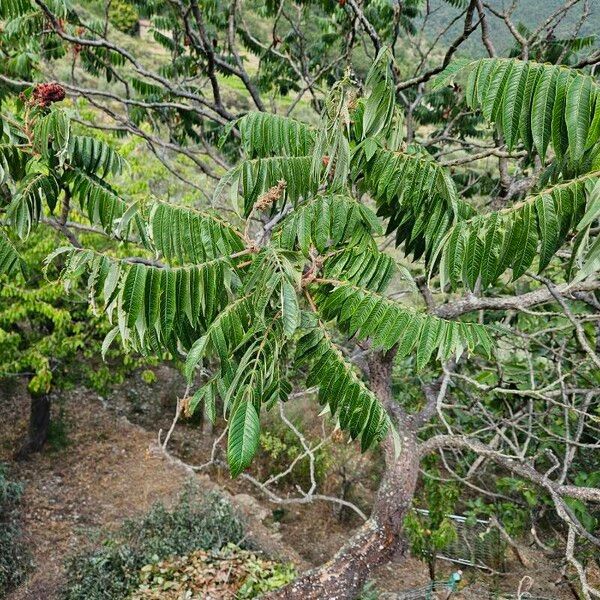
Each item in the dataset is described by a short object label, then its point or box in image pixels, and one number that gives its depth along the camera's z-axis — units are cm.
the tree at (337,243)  163
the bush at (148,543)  525
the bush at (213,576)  488
